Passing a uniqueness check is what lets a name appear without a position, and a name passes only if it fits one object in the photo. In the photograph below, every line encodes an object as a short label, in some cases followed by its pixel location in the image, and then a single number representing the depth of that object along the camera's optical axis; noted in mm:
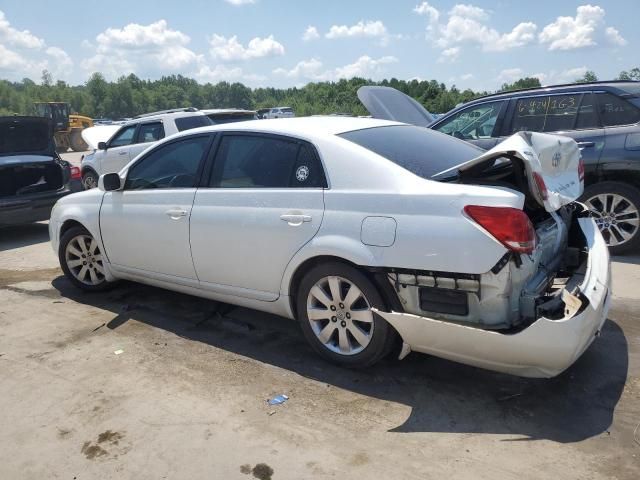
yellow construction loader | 31344
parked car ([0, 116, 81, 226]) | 7758
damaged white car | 2855
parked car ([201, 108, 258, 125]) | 9648
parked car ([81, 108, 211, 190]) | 9688
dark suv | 5727
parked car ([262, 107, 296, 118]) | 43244
